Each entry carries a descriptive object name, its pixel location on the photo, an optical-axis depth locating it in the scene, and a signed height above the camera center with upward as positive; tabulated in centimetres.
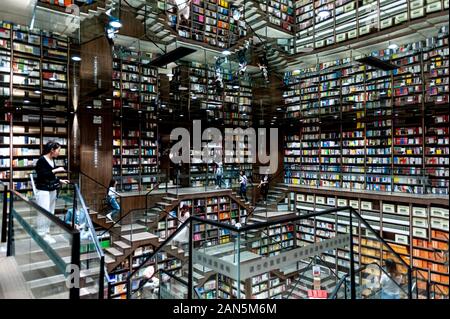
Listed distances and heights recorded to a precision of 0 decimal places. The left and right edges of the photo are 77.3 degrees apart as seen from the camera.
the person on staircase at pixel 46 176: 313 -19
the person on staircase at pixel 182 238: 251 -78
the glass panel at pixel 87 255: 216 -89
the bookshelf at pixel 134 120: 653 +93
